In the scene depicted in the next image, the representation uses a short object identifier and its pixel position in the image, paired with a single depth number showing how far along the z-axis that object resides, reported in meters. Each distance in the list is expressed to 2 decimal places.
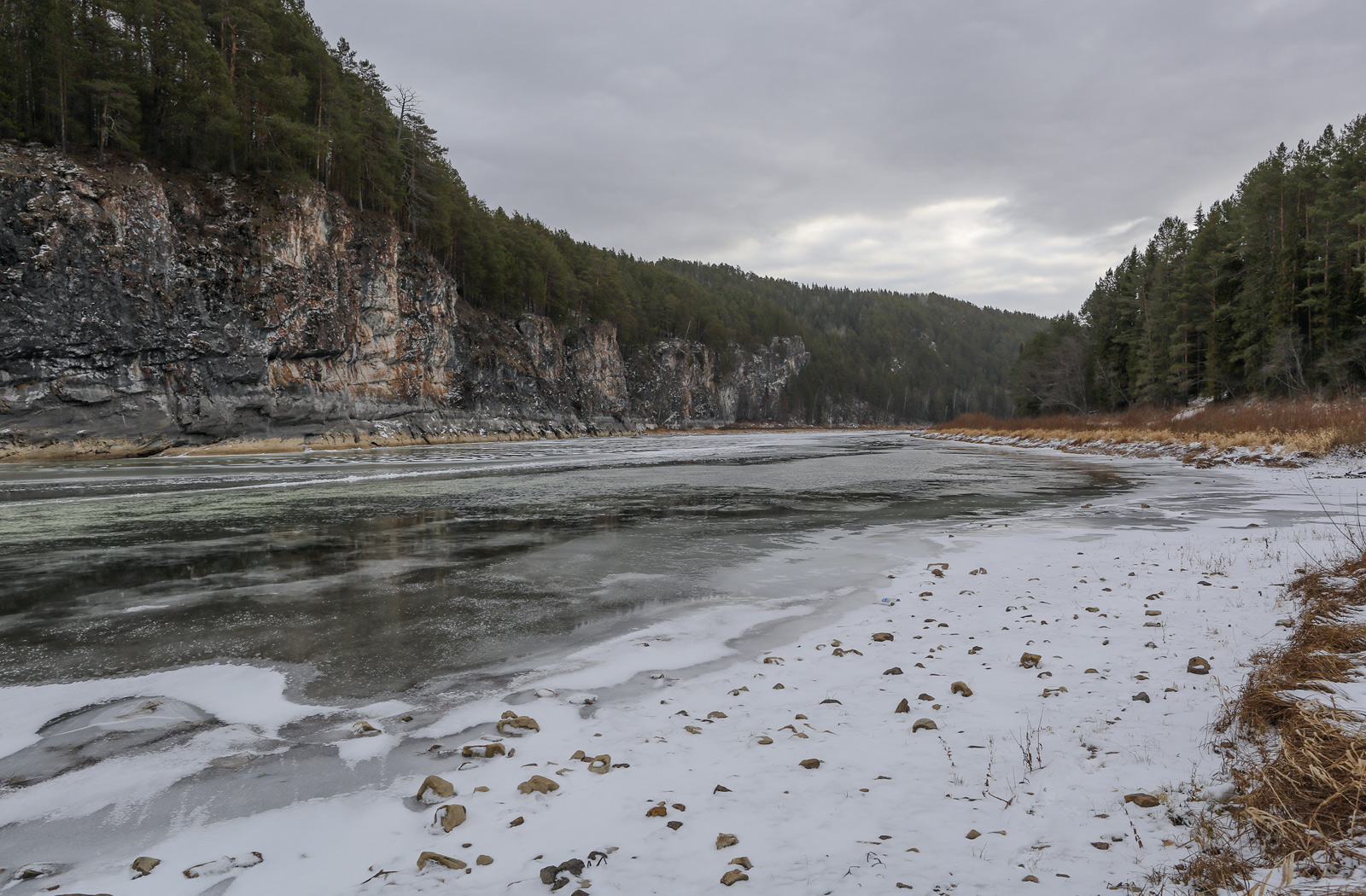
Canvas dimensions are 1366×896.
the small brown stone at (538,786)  3.64
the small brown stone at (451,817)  3.31
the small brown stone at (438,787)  3.62
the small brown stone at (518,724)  4.50
